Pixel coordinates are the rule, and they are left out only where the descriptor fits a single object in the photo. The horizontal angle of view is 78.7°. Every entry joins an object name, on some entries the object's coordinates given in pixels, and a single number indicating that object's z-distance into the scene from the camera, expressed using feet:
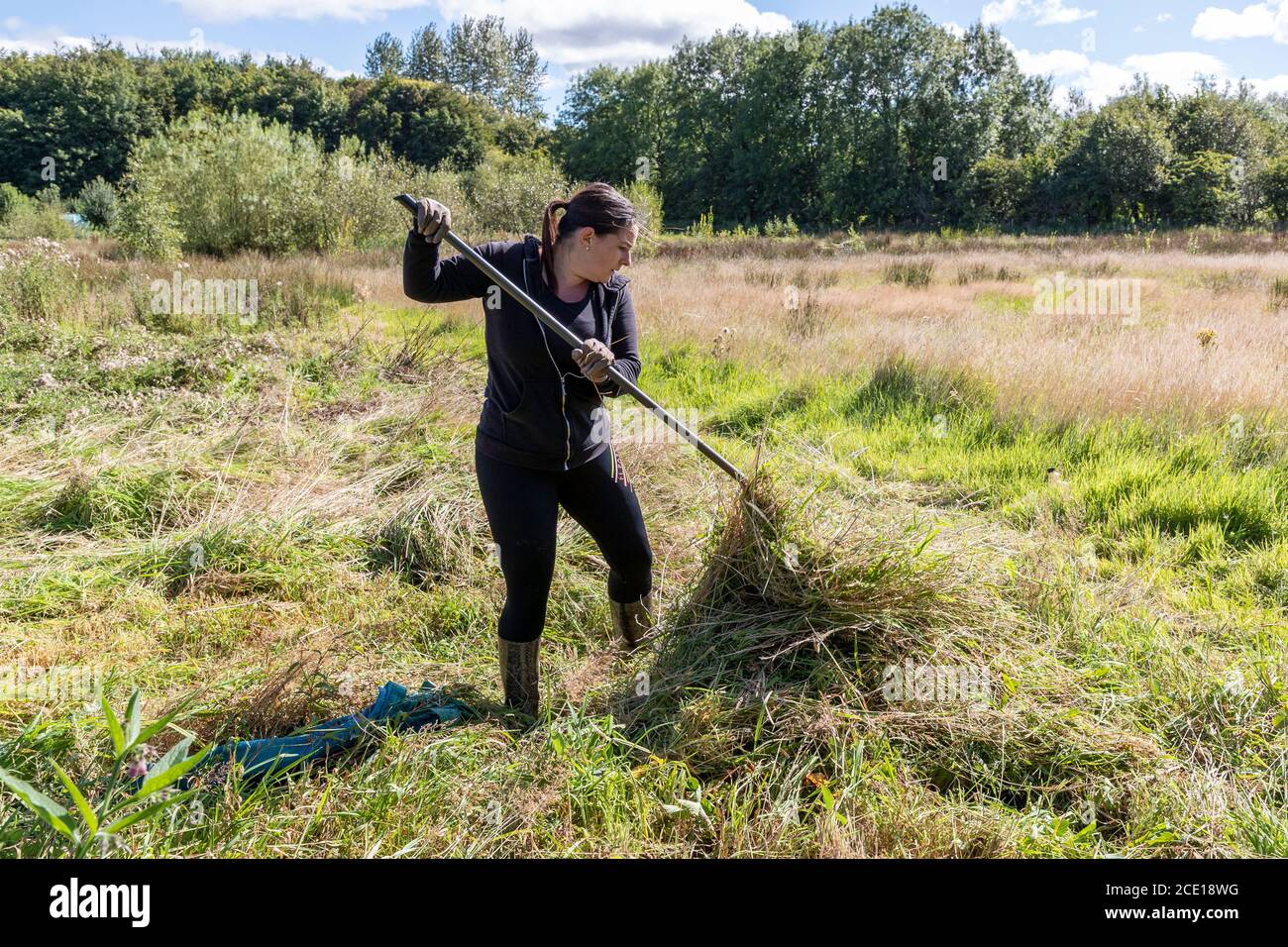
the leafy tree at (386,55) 278.05
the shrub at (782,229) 97.57
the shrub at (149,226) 49.14
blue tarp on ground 7.55
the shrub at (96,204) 120.06
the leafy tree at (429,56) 266.36
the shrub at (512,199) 65.16
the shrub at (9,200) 92.68
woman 8.00
